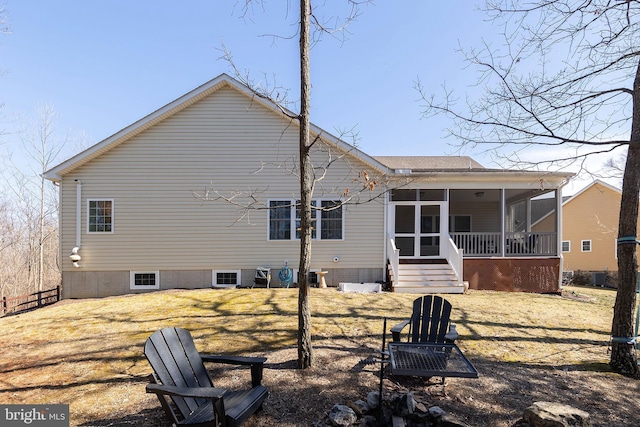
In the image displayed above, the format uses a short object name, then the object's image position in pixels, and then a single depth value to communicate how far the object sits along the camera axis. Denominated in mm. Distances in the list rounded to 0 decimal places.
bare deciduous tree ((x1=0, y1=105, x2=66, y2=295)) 21938
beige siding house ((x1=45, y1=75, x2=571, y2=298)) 9906
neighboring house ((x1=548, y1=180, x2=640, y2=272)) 19781
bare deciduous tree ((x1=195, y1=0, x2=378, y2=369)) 4129
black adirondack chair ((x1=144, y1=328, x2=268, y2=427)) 2531
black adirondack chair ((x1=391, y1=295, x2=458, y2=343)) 4324
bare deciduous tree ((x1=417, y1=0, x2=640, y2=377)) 4320
